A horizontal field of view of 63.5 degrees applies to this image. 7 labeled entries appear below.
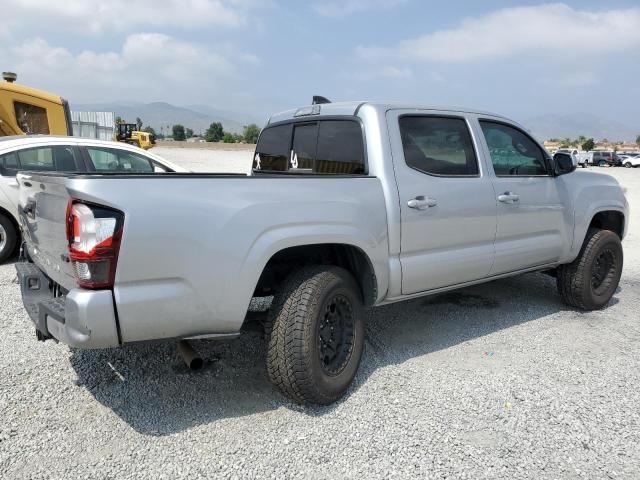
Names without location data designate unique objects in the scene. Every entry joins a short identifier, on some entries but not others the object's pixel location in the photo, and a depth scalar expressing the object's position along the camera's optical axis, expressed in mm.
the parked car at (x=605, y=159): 50031
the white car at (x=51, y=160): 6684
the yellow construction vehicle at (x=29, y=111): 11766
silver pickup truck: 2564
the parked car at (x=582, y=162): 49053
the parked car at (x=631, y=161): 48906
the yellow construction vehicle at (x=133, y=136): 31047
